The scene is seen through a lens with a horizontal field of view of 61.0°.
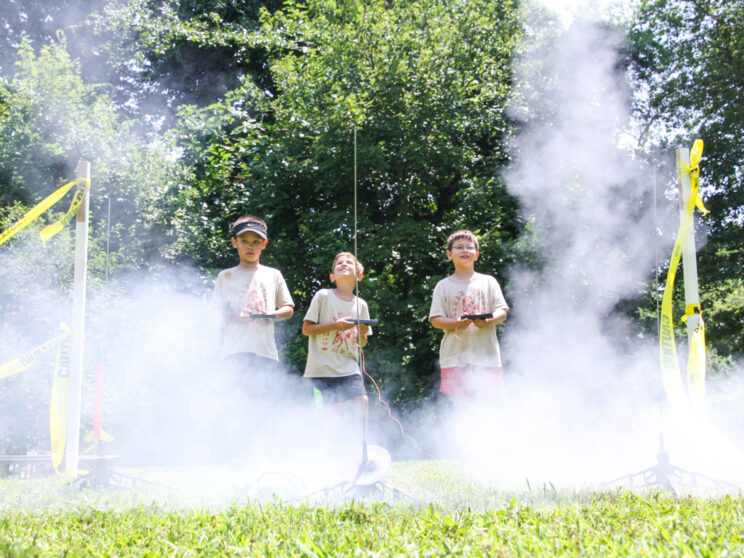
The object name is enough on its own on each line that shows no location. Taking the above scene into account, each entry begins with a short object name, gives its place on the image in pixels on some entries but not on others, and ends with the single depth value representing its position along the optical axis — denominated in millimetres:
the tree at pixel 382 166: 7359
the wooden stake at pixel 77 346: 3385
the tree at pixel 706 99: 8445
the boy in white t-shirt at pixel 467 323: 4133
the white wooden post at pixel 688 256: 3775
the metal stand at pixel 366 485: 2871
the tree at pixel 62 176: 6652
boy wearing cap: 3793
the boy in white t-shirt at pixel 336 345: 4133
